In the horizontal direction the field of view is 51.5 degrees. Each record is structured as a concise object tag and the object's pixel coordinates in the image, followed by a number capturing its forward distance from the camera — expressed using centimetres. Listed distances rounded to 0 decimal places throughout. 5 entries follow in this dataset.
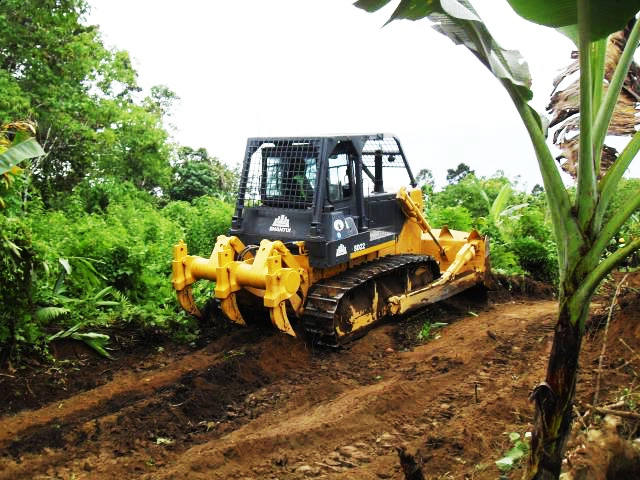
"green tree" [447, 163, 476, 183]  2289
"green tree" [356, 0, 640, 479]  340
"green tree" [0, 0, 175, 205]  1293
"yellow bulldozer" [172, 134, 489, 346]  762
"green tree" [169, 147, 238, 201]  1941
